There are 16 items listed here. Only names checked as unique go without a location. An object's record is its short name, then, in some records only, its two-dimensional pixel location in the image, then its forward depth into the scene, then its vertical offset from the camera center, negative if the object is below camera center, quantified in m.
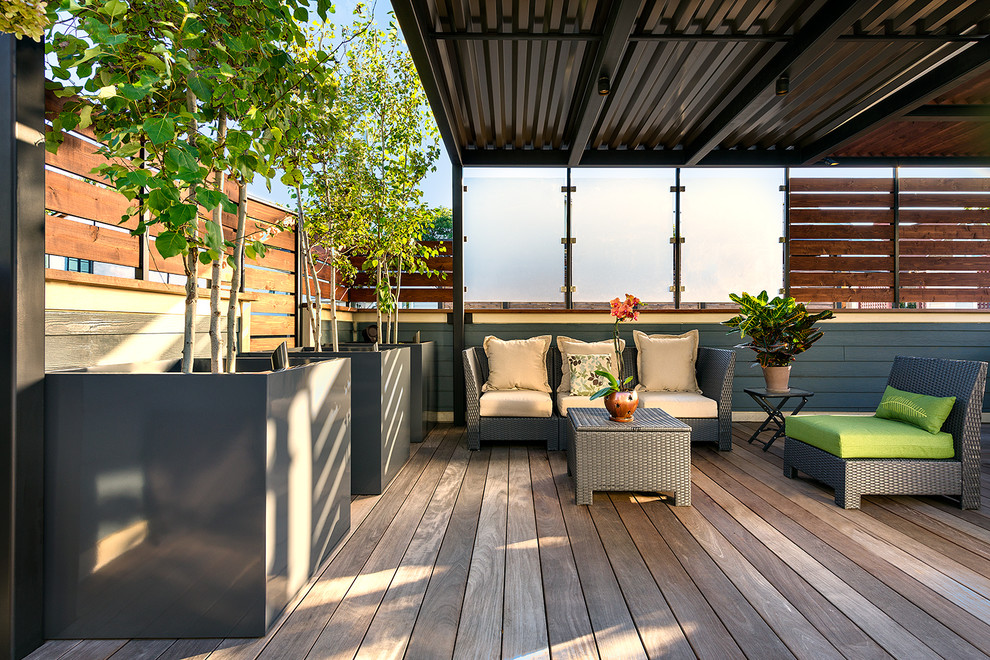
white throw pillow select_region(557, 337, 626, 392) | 4.68 -0.18
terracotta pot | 4.31 -0.38
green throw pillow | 2.93 -0.45
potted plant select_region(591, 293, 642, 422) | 3.16 -0.43
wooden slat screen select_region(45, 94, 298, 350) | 1.98 +0.46
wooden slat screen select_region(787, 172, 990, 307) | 5.49 +0.94
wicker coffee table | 2.95 -0.73
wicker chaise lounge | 2.86 -0.76
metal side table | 4.23 -0.55
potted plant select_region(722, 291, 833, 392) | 4.31 -0.02
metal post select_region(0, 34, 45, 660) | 1.46 -0.02
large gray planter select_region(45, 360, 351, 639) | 1.58 -0.53
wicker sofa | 4.21 -0.75
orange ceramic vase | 3.16 -0.46
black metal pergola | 2.96 +1.78
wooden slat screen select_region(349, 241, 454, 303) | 5.57 +0.44
